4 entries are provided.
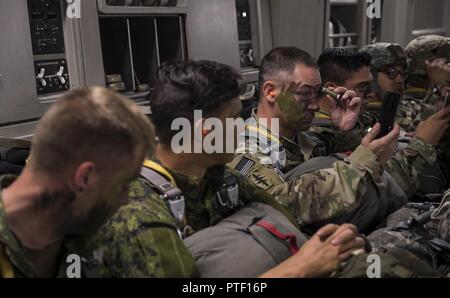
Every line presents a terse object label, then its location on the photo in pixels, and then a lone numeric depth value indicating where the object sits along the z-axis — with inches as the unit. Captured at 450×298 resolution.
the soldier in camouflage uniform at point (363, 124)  87.0
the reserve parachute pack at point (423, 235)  64.9
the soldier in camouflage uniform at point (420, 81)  122.5
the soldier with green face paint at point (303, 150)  66.2
